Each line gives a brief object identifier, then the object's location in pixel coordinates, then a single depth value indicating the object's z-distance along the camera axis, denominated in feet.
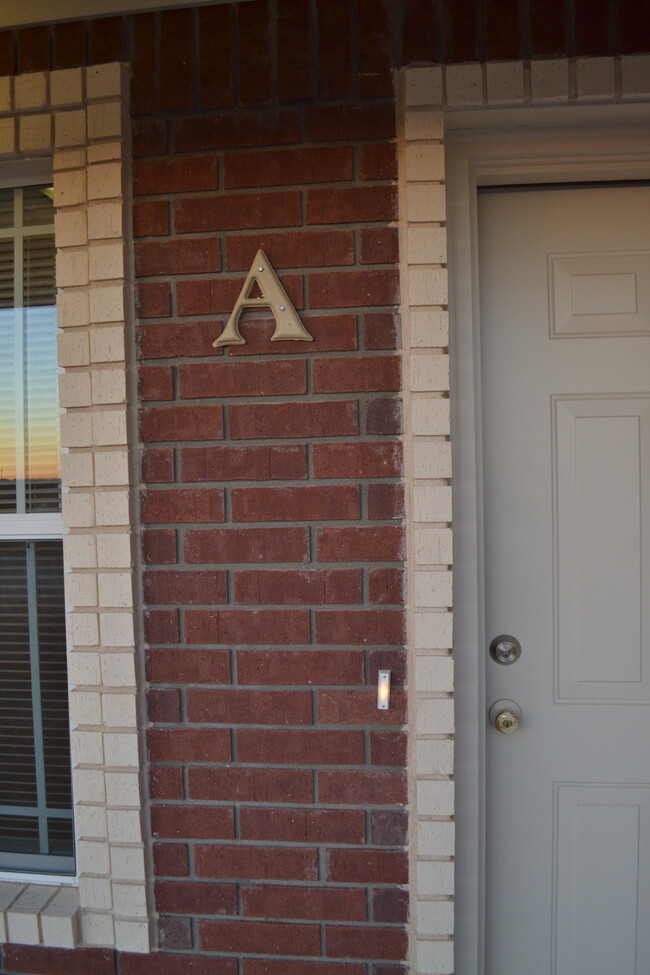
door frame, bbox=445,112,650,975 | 5.87
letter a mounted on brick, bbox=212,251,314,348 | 5.78
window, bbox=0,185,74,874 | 6.44
